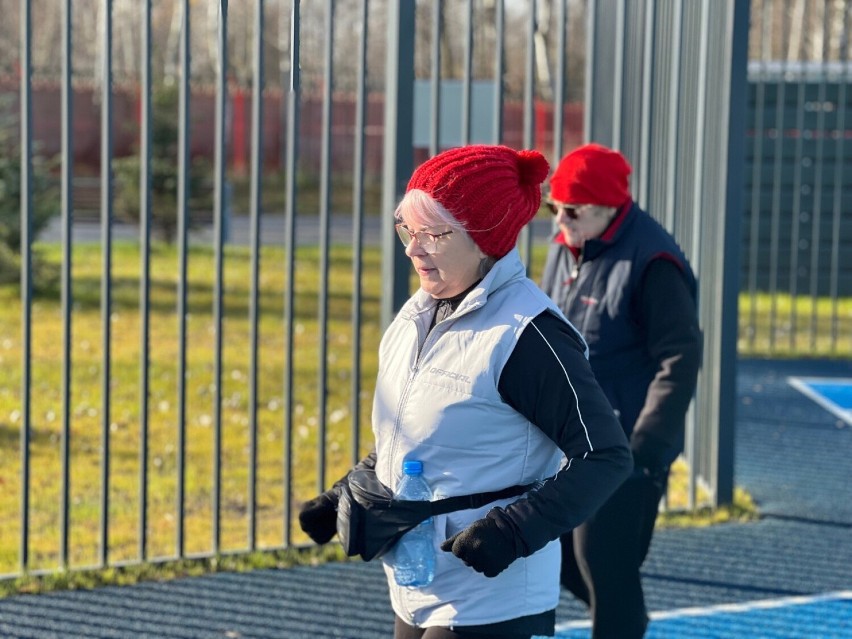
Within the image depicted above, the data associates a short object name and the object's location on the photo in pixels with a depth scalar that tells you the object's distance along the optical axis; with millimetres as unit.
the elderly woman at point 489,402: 5402
